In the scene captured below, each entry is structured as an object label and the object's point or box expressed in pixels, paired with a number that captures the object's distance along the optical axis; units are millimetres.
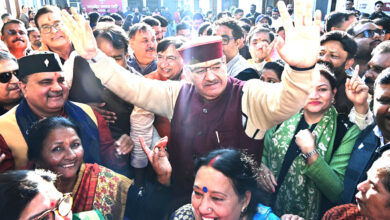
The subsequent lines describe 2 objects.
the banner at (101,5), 22828
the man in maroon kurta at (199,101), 1874
